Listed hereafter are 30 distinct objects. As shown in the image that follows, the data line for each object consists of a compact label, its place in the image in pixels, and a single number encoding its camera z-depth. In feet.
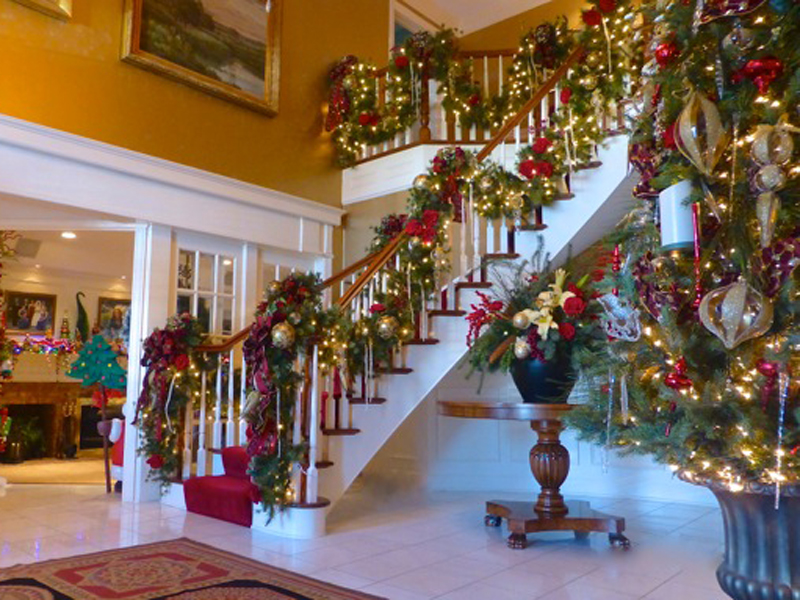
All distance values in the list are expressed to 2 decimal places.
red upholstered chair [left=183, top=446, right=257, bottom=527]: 12.69
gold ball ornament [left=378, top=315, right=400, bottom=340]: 13.33
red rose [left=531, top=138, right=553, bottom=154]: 14.64
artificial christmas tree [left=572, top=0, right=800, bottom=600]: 5.44
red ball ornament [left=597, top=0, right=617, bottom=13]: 16.25
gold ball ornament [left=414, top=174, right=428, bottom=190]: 14.79
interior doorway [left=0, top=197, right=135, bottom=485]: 24.68
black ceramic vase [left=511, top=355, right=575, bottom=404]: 11.91
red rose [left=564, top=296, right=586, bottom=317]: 11.45
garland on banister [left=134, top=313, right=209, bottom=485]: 15.07
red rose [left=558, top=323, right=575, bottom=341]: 11.76
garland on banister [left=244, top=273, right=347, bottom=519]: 11.75
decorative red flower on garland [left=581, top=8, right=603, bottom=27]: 16.03
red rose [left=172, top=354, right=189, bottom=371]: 14.97
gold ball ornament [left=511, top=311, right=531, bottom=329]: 11.79
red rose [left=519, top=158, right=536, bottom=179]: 14.46
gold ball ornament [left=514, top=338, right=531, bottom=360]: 11.84
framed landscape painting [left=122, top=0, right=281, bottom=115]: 17.24
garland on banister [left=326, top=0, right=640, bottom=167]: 20.44
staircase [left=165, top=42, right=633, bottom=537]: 12.21
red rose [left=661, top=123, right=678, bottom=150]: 6.22
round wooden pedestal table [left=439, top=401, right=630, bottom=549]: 11.26
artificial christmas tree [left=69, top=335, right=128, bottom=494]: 17.92
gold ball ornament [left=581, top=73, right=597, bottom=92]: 15.40
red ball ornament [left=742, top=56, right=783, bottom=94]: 5.71
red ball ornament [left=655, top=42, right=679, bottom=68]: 6.42
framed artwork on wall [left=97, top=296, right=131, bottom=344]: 30.30
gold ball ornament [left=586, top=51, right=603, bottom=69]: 15.72
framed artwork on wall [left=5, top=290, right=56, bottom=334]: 26.99
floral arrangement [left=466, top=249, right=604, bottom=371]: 11.78
